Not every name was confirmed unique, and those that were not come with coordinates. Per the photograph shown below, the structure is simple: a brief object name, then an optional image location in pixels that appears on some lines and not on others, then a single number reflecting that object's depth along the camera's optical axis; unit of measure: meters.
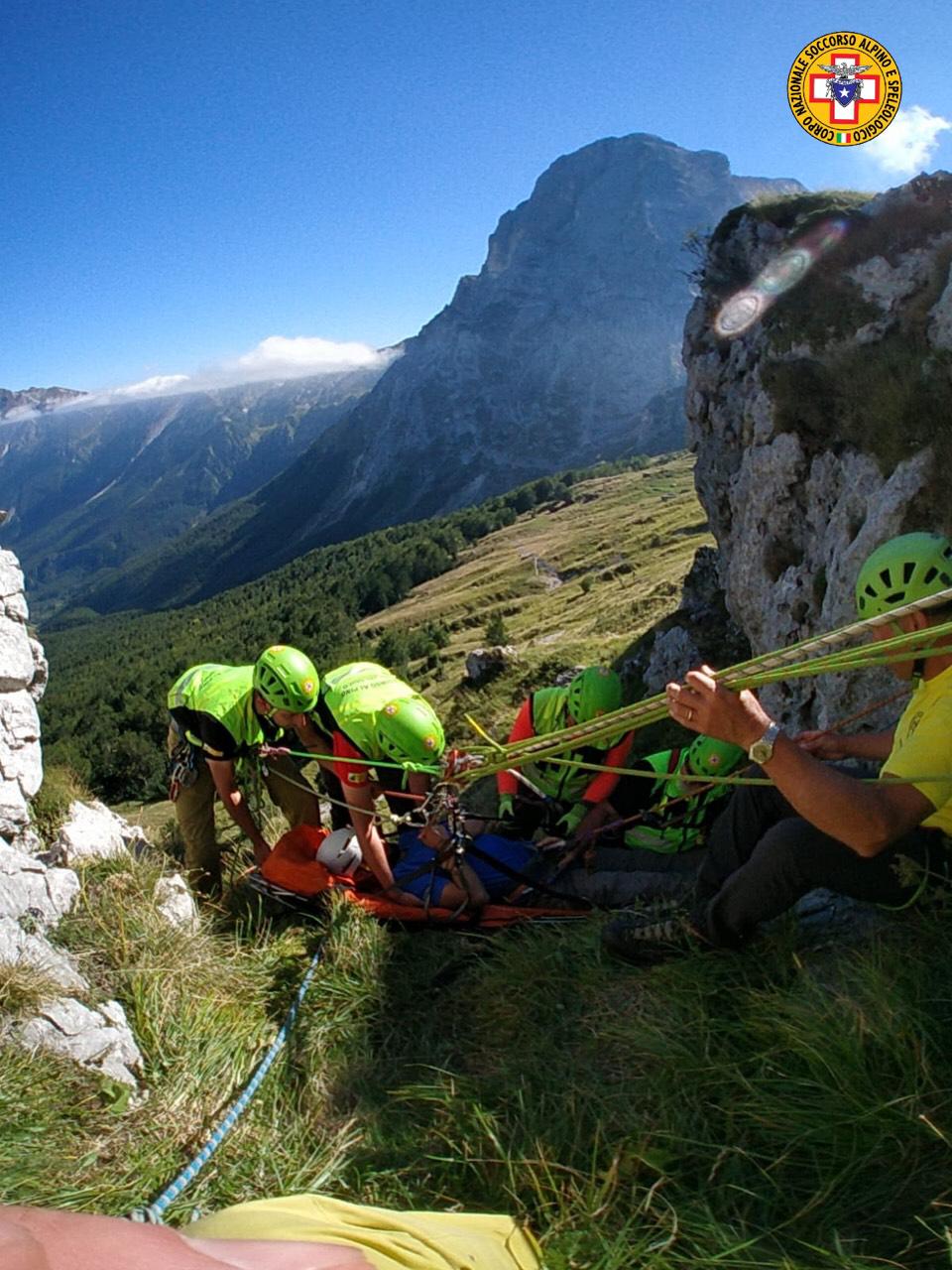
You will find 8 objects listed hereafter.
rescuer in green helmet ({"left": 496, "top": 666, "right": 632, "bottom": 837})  6.33
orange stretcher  5.48
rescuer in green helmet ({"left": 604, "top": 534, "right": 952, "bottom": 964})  2.89
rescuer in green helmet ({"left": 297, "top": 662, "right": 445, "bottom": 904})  5.66
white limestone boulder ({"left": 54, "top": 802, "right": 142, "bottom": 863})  6.20
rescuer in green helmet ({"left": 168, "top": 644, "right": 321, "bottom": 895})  6.20
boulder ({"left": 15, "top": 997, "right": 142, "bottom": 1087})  3.76
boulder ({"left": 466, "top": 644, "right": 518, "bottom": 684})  29.97
